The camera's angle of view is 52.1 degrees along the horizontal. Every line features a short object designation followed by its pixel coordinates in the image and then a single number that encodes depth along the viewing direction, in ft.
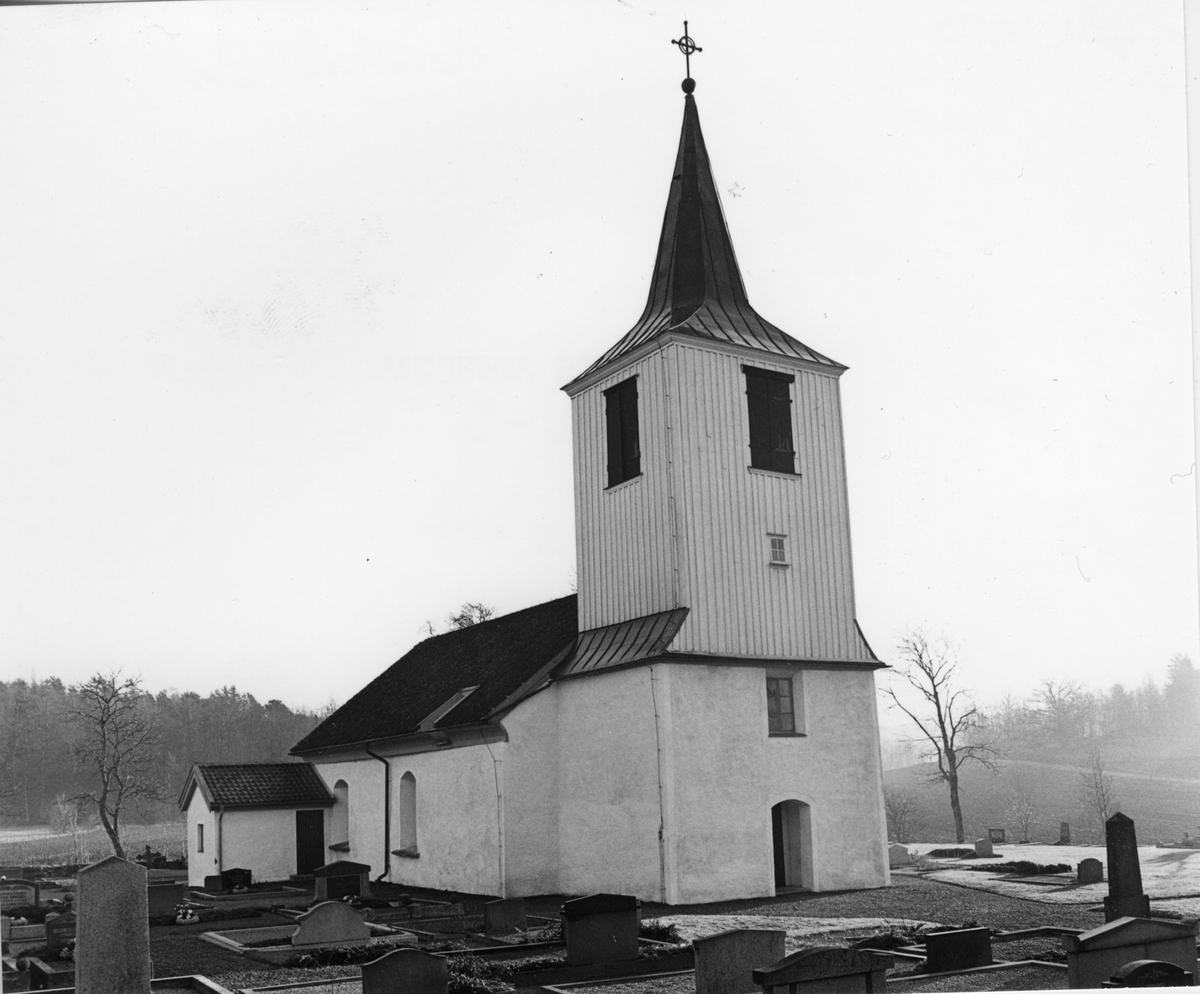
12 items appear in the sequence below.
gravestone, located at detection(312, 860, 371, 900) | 71.67
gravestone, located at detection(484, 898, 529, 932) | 53.67
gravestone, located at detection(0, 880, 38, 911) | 73.75
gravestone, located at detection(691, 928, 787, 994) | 35.99
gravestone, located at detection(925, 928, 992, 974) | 38.88
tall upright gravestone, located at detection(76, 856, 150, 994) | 33.32
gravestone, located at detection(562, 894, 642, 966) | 42.11
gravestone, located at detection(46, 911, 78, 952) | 54.90
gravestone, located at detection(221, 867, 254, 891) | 81.41
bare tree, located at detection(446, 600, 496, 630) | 127.75
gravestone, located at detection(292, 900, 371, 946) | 50.88
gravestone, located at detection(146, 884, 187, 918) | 68.49
